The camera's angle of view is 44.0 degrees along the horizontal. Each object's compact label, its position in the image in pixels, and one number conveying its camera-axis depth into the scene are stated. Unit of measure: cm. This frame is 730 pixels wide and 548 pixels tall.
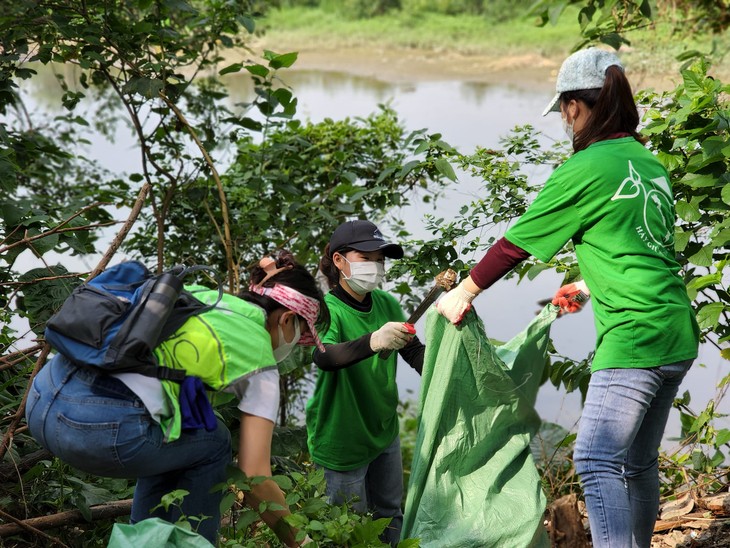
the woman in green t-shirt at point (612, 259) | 224
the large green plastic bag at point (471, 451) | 264
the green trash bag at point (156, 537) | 199
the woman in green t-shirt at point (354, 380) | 292
